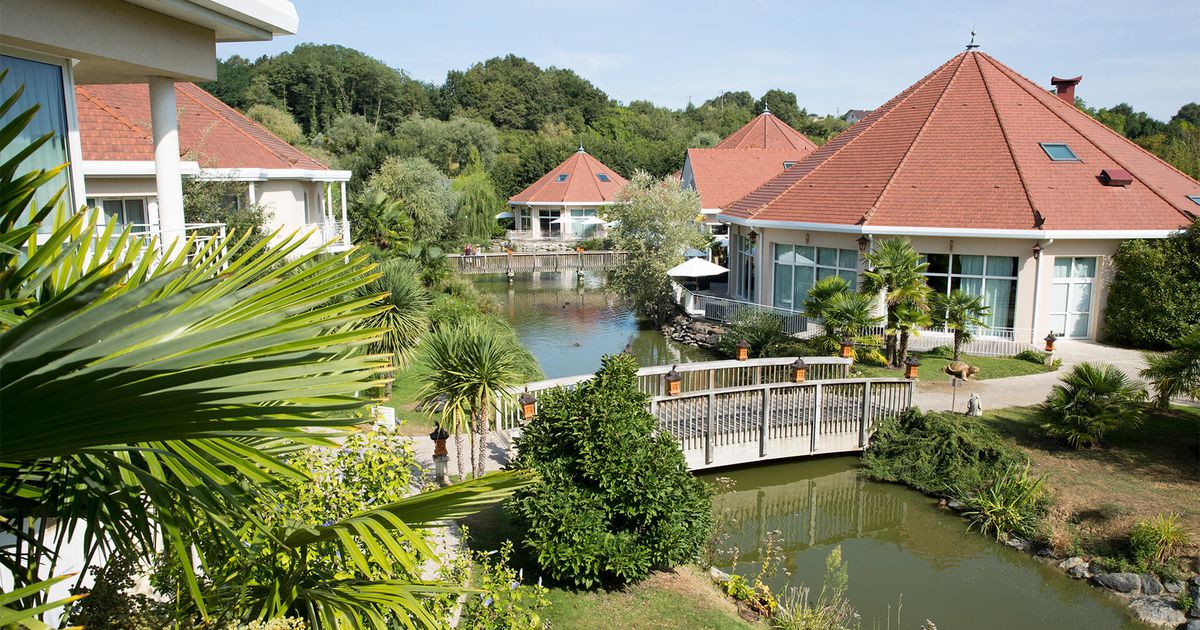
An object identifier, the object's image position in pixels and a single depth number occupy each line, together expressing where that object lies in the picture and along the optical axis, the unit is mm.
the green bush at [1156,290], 19641
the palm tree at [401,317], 14922
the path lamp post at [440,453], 10867
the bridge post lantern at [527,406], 11680
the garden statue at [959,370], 17641
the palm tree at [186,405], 1732
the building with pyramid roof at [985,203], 20859
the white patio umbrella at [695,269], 26000
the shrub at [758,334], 20352
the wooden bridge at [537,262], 39438
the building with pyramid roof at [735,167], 41719
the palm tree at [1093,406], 13227
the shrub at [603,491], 8844
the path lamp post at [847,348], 17781
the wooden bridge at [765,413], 13539
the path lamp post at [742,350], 18688
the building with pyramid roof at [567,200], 50031
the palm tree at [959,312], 18234
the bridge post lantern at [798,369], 14758
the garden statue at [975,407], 15047
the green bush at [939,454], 12945
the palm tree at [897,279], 18406
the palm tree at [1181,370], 12594
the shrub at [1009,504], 11820
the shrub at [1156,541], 10516
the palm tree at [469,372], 10344
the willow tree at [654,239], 27250
